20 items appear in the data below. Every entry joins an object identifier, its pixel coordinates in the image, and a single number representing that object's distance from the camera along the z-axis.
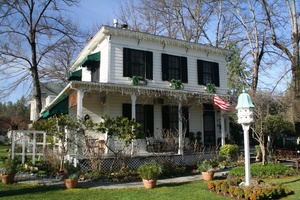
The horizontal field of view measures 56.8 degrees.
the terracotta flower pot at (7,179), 9.21
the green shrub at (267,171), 10.49
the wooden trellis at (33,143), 12.11
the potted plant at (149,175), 8.69
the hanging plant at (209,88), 16.41
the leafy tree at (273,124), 13.90
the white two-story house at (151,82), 13.68
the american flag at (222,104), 13.09
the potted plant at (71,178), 8.62
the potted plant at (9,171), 9.22
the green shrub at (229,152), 14.29
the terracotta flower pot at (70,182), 8.61
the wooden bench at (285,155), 14.98
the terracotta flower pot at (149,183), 8.69
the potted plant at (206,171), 10.21
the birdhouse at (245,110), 8.50
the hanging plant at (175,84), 15.05
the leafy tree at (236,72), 29.93
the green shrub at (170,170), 11.19
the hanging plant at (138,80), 13.85
